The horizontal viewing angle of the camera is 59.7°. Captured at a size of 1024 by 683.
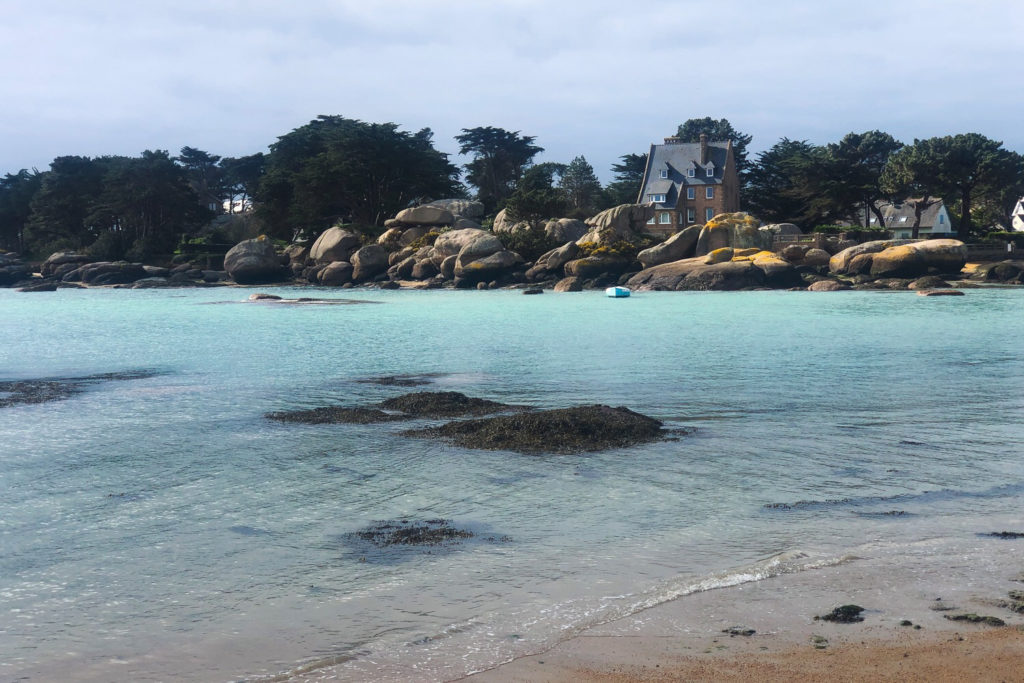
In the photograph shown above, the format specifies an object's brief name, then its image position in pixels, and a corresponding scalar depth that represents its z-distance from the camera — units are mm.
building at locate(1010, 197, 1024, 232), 128337
